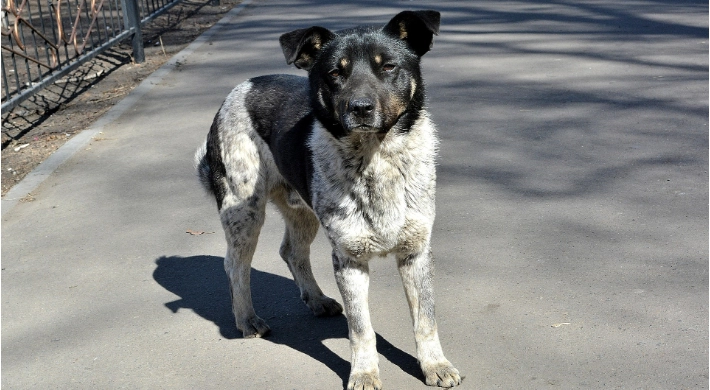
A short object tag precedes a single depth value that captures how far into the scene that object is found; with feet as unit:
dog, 12.77
